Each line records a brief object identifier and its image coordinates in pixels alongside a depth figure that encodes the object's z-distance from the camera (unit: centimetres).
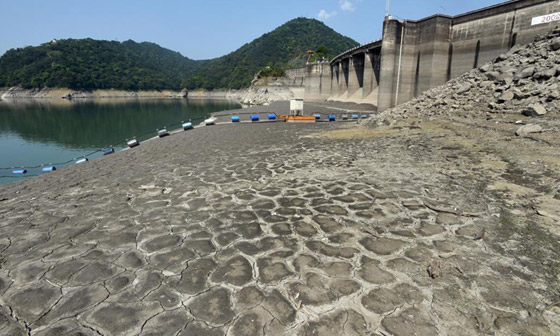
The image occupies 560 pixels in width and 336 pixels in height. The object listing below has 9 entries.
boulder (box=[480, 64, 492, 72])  1786
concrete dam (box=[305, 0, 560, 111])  2050
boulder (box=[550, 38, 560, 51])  1464
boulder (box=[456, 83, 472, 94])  1634
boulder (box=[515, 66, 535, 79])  1365
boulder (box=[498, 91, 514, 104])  1271
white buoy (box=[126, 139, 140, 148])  1719
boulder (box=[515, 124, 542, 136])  935
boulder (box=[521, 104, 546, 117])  1059
